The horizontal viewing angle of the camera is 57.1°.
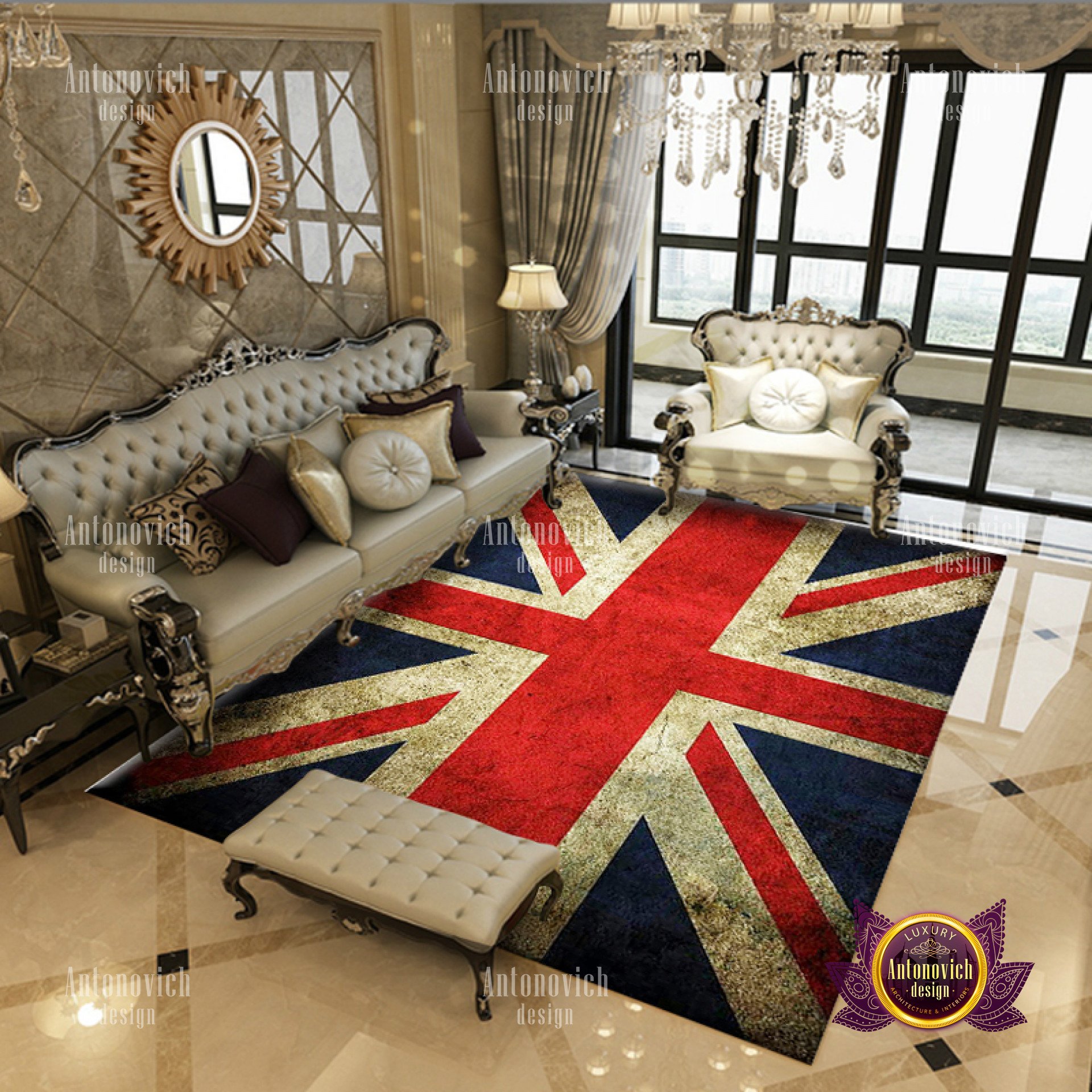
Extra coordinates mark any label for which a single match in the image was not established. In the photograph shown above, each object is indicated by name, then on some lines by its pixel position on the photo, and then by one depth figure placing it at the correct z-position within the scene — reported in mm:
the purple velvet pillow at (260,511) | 3967
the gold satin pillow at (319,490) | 4180
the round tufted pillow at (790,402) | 5379
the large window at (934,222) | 5027
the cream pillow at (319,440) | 4359
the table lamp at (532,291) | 5555
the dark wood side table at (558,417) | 5506
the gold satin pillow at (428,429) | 4750
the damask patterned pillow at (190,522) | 3842
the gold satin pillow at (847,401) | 5301
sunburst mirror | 4090
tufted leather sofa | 3521
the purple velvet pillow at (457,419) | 4992
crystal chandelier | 3725
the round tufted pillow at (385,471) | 4465
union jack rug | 2881
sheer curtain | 5805
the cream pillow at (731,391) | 5555
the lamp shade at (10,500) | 3160
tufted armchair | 5082
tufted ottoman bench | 2547
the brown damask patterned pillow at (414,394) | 5051
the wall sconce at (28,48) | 2218
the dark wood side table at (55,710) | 3074
